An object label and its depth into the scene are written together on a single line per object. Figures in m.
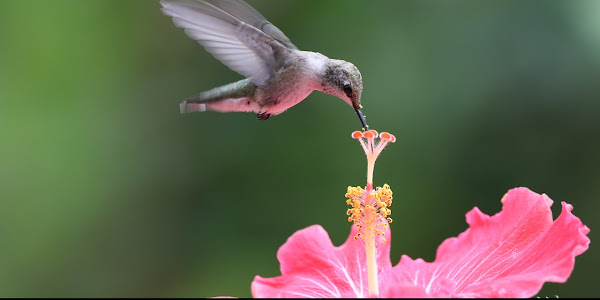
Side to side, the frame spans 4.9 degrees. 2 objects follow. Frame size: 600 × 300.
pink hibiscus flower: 3.25
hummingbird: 3.30
